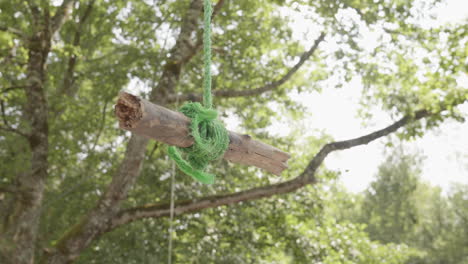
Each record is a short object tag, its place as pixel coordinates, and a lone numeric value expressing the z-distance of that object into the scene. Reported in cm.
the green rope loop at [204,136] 213
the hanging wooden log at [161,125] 182
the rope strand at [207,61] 228
